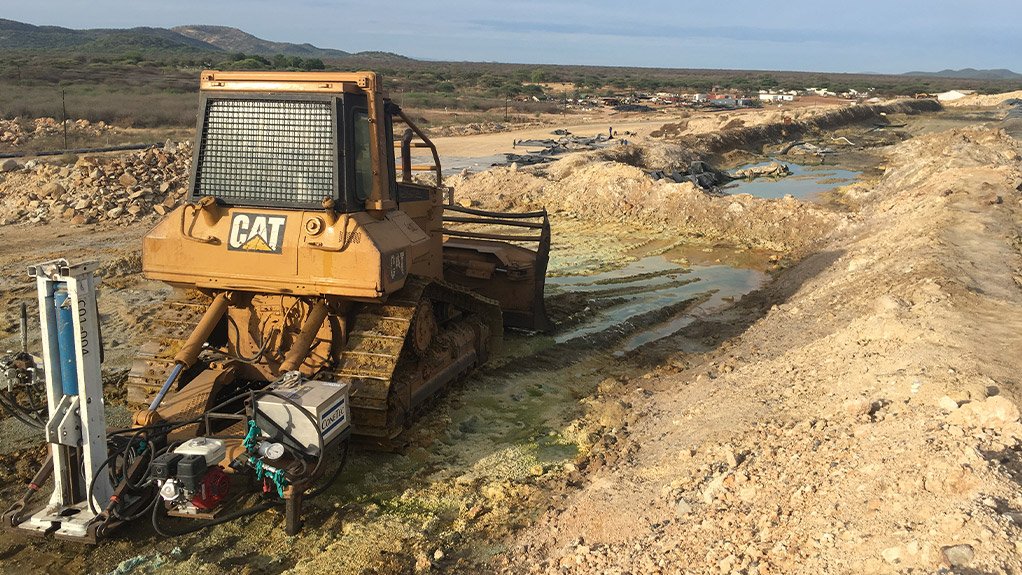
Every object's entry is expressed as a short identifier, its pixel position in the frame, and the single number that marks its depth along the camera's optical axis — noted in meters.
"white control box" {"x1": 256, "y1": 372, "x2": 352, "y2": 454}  5.57
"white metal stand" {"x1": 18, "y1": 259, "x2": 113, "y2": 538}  4.88
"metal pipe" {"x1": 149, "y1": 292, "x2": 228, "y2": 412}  6.17
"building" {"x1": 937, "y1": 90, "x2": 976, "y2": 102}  90.66
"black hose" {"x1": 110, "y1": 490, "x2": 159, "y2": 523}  5.12
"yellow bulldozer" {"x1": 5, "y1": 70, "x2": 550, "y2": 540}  6.45
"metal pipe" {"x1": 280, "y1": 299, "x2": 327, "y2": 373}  6.57
